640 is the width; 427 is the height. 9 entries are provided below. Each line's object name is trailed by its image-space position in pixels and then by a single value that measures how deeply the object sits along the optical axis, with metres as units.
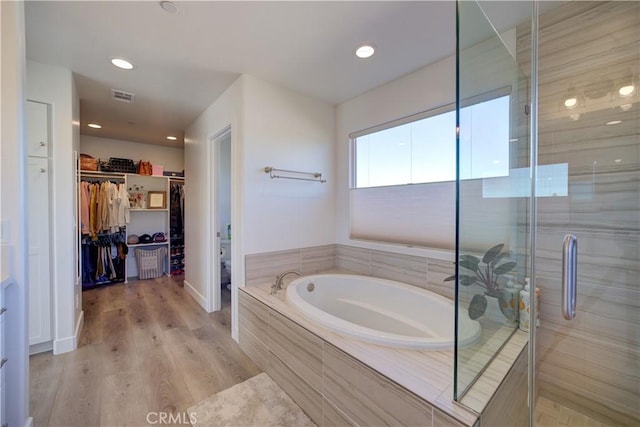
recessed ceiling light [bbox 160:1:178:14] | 1.52
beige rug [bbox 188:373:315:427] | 1.50
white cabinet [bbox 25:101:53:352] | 2.10
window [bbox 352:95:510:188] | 1.37
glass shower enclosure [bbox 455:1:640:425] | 1.36
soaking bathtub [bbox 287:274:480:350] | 1.39
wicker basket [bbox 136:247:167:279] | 4.39
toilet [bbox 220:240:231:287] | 3.81
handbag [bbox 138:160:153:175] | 4.43
